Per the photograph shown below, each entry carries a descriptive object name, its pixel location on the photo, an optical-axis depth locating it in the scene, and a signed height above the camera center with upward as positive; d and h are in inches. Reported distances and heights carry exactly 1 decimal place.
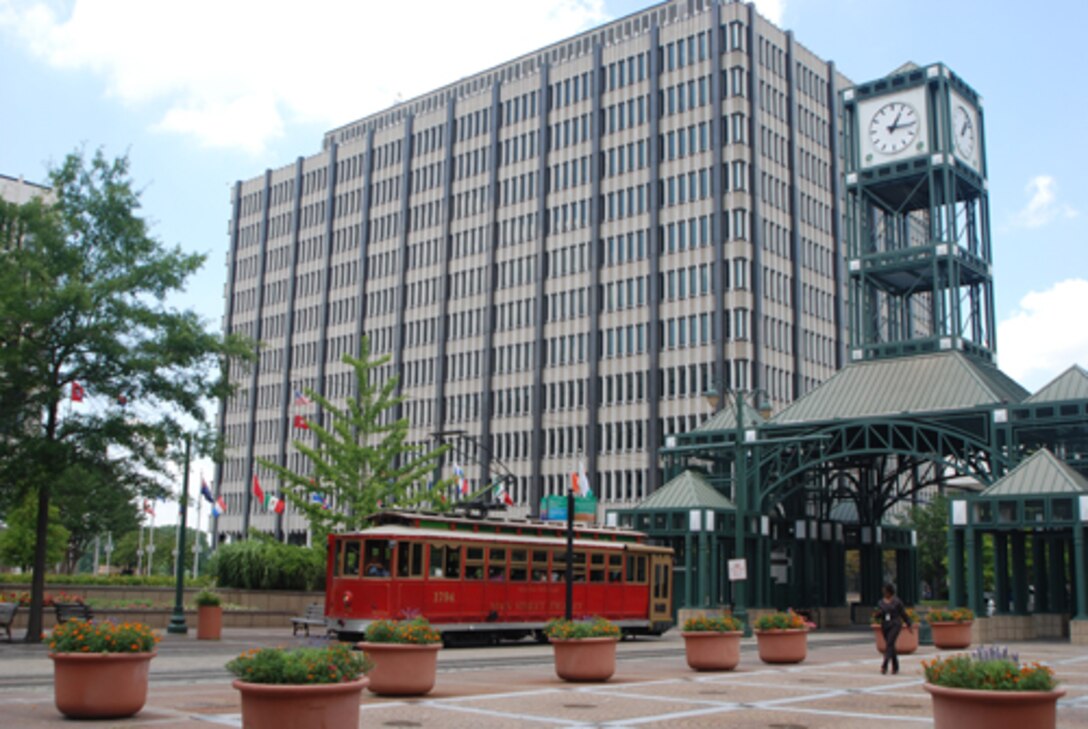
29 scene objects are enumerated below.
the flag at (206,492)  1898.4 +94.5
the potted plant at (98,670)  528.1 -54.3
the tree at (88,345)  1077.8 +194.0
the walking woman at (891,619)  846.5 -41.0
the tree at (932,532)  2901.1 +77.0
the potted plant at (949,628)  1183.6 -64.3
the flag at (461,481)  2067.4 +142.8
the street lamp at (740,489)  1445.6 +89.4
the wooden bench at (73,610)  1149.4 -60.9
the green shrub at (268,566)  1754.4 -21.0
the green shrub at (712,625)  871.7 -48.8
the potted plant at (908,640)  1064.8 -70.3
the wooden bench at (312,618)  1282.0 -71.3
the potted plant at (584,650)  759.1 -59.9
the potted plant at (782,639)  957.2 -63.4
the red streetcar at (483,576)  1127.6 -20.9
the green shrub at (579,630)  762.8 -47.0
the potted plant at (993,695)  412.5 -45.5
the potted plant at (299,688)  420.5 -48.1
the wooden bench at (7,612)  1119.0 -62.2
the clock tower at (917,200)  1820.9 +594.6
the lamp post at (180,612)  1349.7 -70.5
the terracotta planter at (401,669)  642.2 -62.6
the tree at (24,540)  2375.7 +18.3
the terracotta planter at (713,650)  867.4 -66.4
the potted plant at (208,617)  1278.3 -71.1
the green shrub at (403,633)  648.4 -43.1
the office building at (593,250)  3292.3 +948.4
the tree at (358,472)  1728.6 +123.7
